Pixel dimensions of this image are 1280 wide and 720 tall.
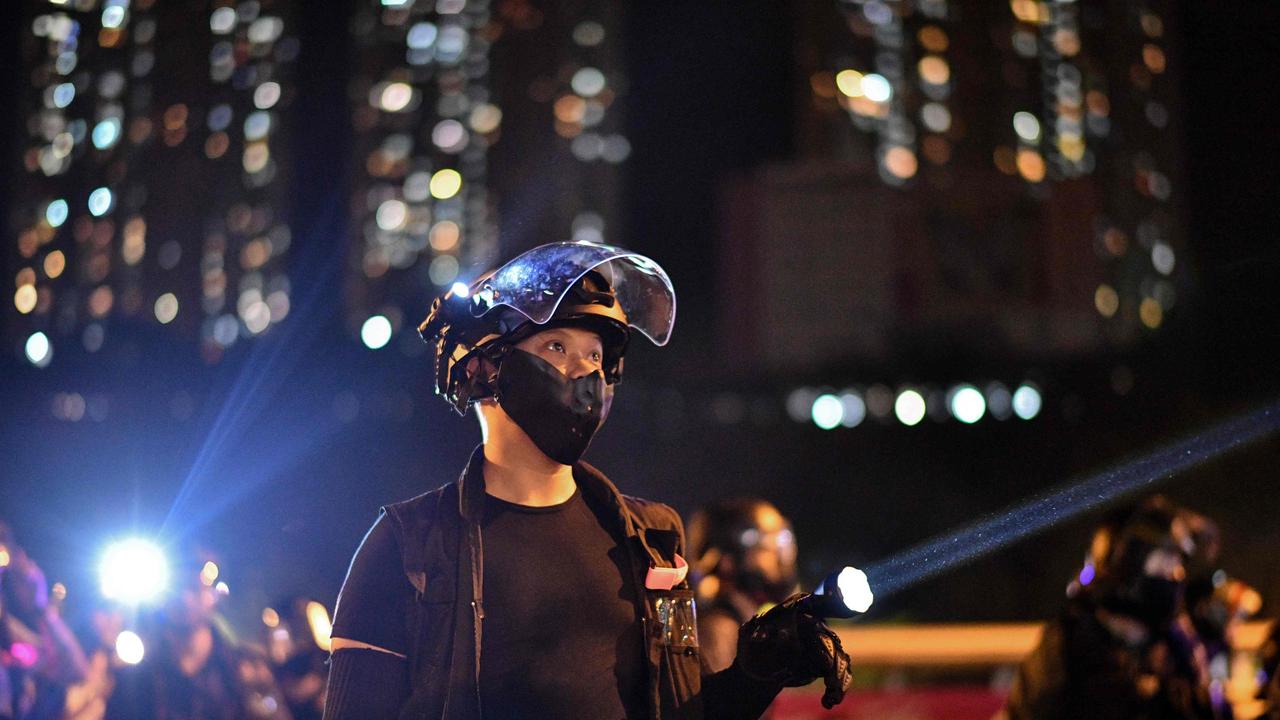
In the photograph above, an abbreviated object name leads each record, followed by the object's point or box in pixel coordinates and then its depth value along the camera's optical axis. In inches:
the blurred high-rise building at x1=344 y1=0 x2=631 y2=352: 2249.0
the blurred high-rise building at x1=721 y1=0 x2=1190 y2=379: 1464.1
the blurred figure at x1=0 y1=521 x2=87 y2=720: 217.0
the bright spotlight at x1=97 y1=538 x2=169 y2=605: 234.5
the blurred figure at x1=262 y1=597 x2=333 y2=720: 232.8
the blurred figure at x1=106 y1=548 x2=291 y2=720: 230.7
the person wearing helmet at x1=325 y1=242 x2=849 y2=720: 109.8
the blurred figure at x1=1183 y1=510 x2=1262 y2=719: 225.5
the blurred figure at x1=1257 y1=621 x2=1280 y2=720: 219.8
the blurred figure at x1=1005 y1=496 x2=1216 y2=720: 203.9
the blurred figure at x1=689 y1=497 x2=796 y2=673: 192.7
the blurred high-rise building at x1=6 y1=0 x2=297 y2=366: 1317.7
